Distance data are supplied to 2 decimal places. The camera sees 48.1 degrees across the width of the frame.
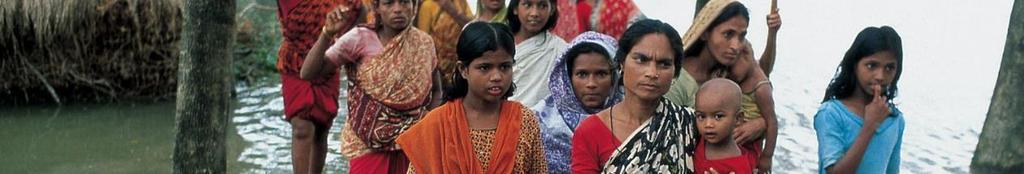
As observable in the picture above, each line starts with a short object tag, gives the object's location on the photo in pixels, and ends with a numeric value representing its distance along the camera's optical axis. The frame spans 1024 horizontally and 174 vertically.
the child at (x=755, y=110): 3.57
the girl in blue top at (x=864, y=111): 3.54
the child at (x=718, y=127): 3.11
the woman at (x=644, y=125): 3.08
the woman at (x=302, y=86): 5.11
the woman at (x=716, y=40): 3.68
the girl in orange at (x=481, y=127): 3.32
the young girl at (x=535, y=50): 4.44
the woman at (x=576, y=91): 3.53
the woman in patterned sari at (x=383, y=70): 4.01
